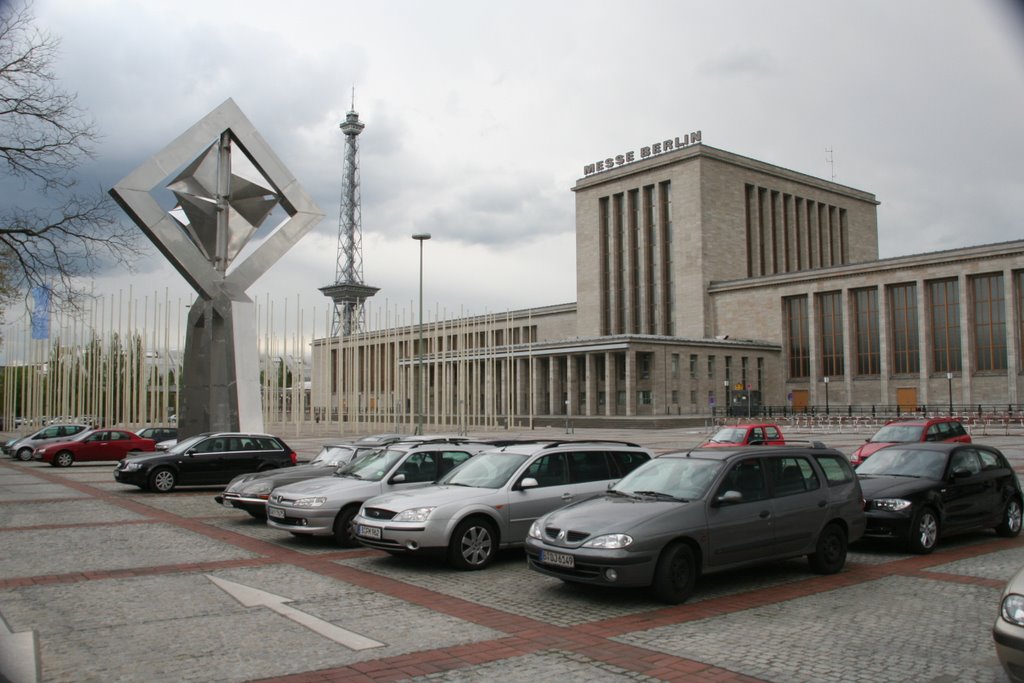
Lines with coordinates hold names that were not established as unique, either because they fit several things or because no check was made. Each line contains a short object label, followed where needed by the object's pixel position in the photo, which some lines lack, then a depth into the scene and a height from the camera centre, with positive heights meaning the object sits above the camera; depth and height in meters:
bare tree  17.75 +4.21
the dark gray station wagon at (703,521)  8.32 -1.32
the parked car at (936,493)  11.38 -1.38
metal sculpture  27.67 +5.38
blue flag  20.14 +4.25
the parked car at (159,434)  34.38 -1.15
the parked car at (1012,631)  5.12 -1.48
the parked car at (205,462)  20.47 -1.42
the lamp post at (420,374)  33.96 +1.24
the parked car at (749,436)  24.61 -1.10
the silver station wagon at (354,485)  12.27 -1.25
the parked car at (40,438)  35.47 -1.31
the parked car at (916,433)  21.21 -0.95
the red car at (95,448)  30.83 -1.54
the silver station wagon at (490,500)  10.34 -1.27
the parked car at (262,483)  14.61 -1.41
